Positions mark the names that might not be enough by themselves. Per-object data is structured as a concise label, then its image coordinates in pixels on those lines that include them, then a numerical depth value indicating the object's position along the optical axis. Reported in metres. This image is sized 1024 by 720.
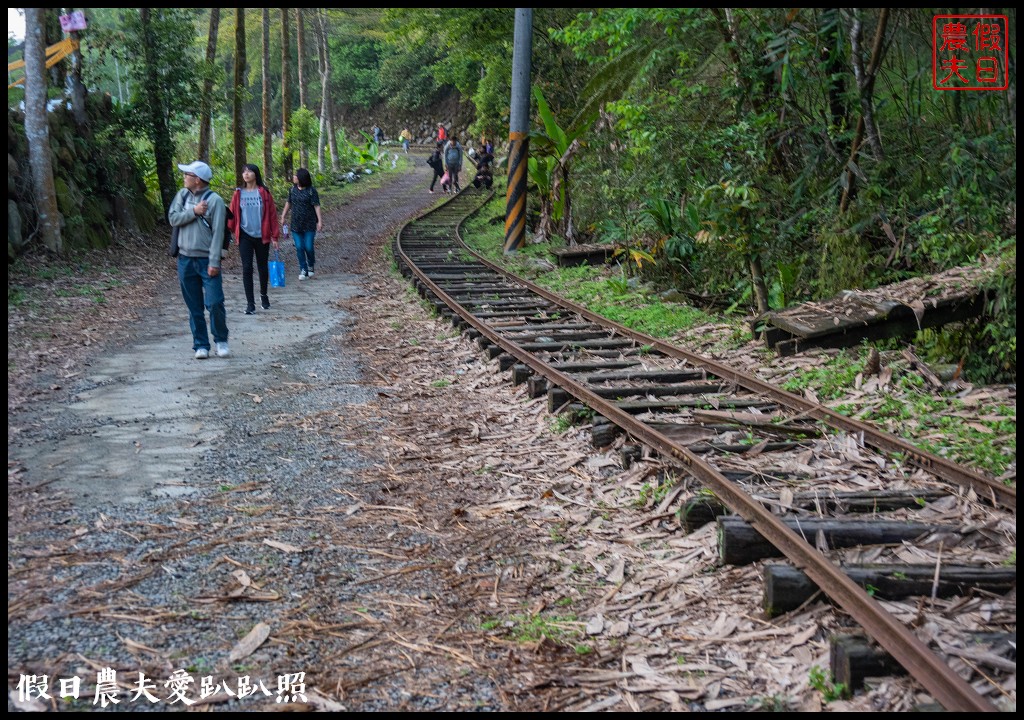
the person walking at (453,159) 32.66
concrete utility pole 16.69
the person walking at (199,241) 8.41
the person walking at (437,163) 33.69
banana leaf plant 17.44
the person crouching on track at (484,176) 34.62
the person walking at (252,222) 10.99
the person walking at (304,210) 13.67
